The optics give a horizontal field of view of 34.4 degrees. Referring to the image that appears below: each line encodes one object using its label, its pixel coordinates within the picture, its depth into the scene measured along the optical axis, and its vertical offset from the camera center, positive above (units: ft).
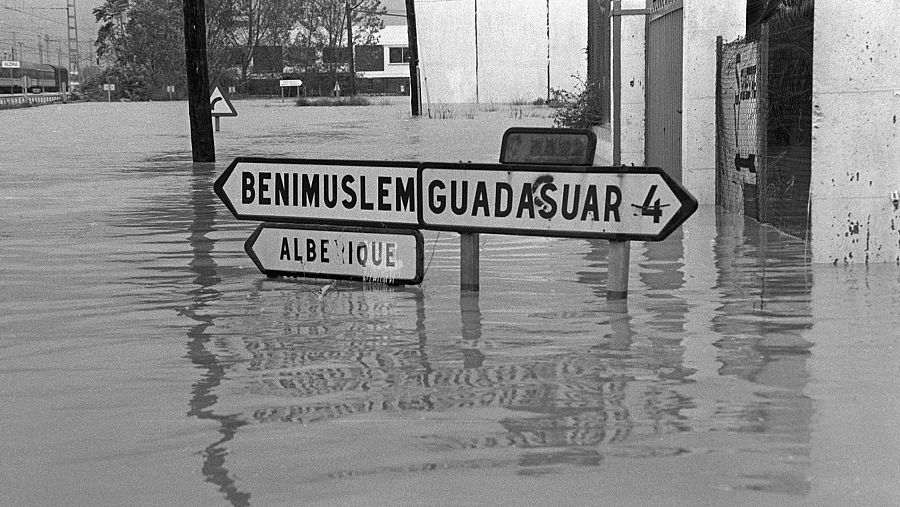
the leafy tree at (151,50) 349.82 +6.73
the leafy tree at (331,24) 384.88 +13.57
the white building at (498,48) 186.09 +3.23
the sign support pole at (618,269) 29.50 -4.04
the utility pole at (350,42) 335.26 +7.83
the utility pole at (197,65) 83.71 +0.71
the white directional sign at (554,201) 27.91 -2.54
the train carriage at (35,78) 388.37 +0.54
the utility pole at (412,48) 183.42 +3.31
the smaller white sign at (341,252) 31.60 -3.90
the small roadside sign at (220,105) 118.11 -2.30
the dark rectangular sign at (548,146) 29.25 -1.49
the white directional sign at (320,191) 31.07 -2.50
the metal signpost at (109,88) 350.62 -2.27
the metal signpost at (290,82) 341.33 -1.40
